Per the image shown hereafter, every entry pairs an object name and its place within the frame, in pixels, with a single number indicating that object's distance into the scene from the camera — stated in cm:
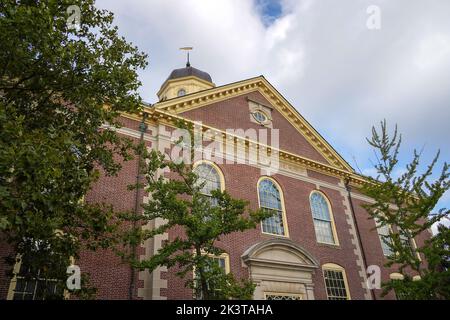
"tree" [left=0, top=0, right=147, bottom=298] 569
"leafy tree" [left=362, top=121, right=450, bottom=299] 1159
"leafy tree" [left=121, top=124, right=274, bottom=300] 829
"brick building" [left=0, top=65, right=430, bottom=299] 1197
